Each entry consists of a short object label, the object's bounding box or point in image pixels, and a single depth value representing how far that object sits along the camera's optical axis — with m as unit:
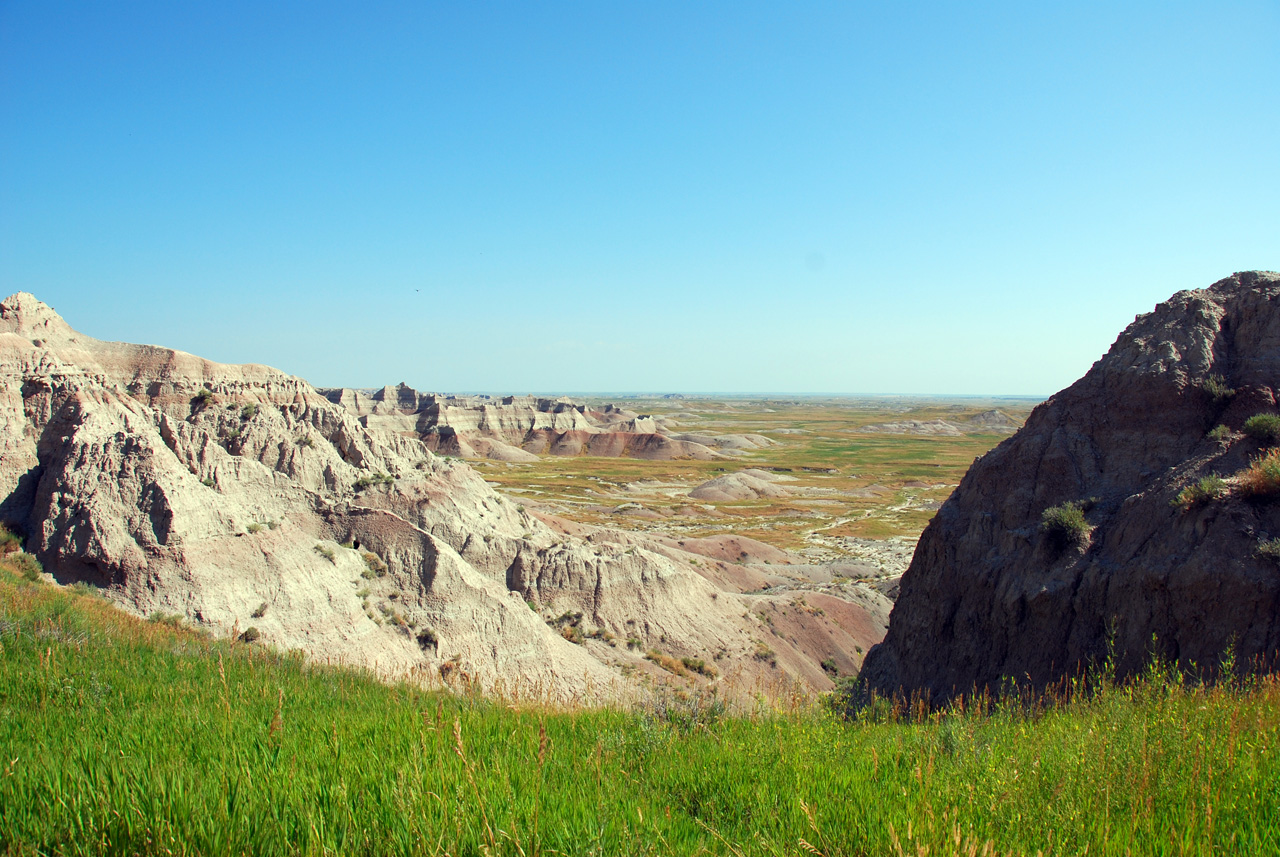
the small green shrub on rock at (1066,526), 13.37
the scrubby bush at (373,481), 25.25
